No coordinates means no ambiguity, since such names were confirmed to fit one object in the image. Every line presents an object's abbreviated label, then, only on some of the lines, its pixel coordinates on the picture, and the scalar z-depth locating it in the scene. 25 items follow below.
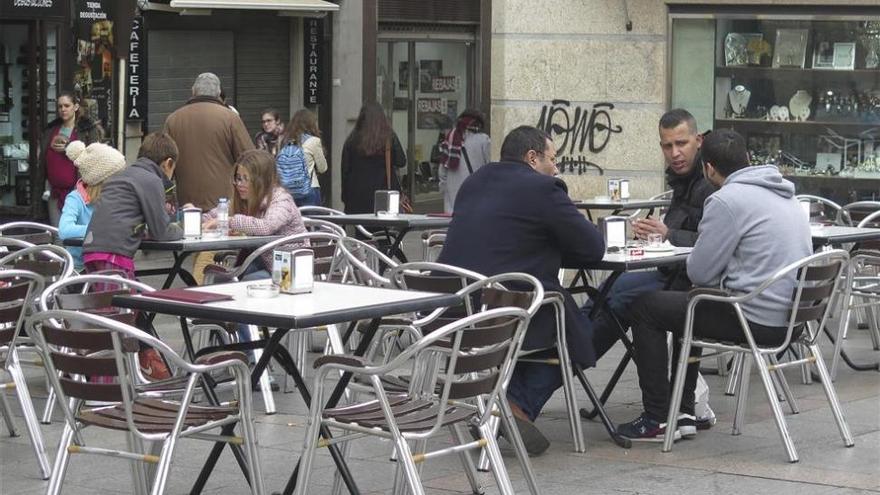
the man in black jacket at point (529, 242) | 14.77
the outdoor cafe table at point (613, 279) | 15.27
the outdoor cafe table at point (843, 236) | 18.47
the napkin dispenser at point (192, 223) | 18.30
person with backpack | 27.22
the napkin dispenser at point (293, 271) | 12.70
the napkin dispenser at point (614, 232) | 16.61
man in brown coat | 23.89
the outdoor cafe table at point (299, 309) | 11.48
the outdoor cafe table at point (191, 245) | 17.59
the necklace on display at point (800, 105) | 29.92
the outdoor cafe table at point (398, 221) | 21.58
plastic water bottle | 18.80
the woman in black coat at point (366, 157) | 27.33
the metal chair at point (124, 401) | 10.90
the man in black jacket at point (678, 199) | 16.69
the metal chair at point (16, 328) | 14.36
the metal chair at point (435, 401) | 10.91
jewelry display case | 29.58
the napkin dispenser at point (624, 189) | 26.36
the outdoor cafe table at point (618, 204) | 24.86
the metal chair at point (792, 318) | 14.68
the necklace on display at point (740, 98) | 30.23
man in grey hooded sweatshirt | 14.97
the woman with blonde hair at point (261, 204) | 18.45
